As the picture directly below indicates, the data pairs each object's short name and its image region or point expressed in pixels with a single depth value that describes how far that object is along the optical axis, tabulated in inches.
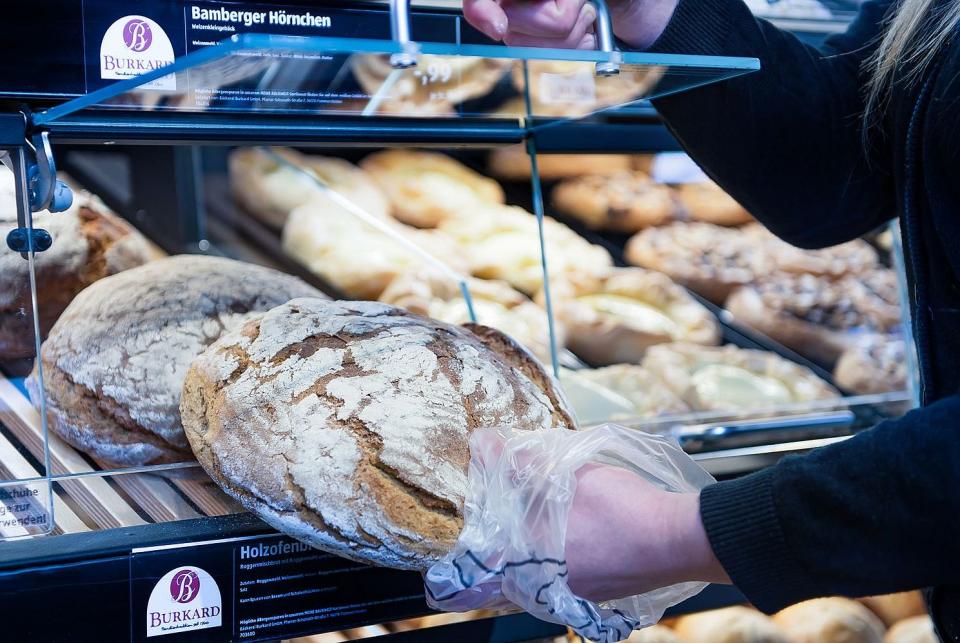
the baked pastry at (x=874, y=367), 72.2
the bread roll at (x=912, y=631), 70.3
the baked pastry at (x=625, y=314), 70.1
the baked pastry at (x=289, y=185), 60.1
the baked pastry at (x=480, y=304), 54.4
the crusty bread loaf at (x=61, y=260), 40.1
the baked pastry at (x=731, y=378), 67.5
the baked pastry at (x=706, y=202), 84.0
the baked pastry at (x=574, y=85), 37.2
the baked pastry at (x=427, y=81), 34.5
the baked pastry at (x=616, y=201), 72.9
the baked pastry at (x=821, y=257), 83.7
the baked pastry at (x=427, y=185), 61.6
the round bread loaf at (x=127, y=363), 40.8
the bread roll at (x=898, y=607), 73.7
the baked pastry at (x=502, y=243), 65.0
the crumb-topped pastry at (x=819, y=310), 77.8
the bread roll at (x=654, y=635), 65.2
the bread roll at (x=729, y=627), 67.2
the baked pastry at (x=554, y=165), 61.7
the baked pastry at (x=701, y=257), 77.2
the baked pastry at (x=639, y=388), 63.3
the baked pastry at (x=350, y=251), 56.1
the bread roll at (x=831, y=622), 68.9
